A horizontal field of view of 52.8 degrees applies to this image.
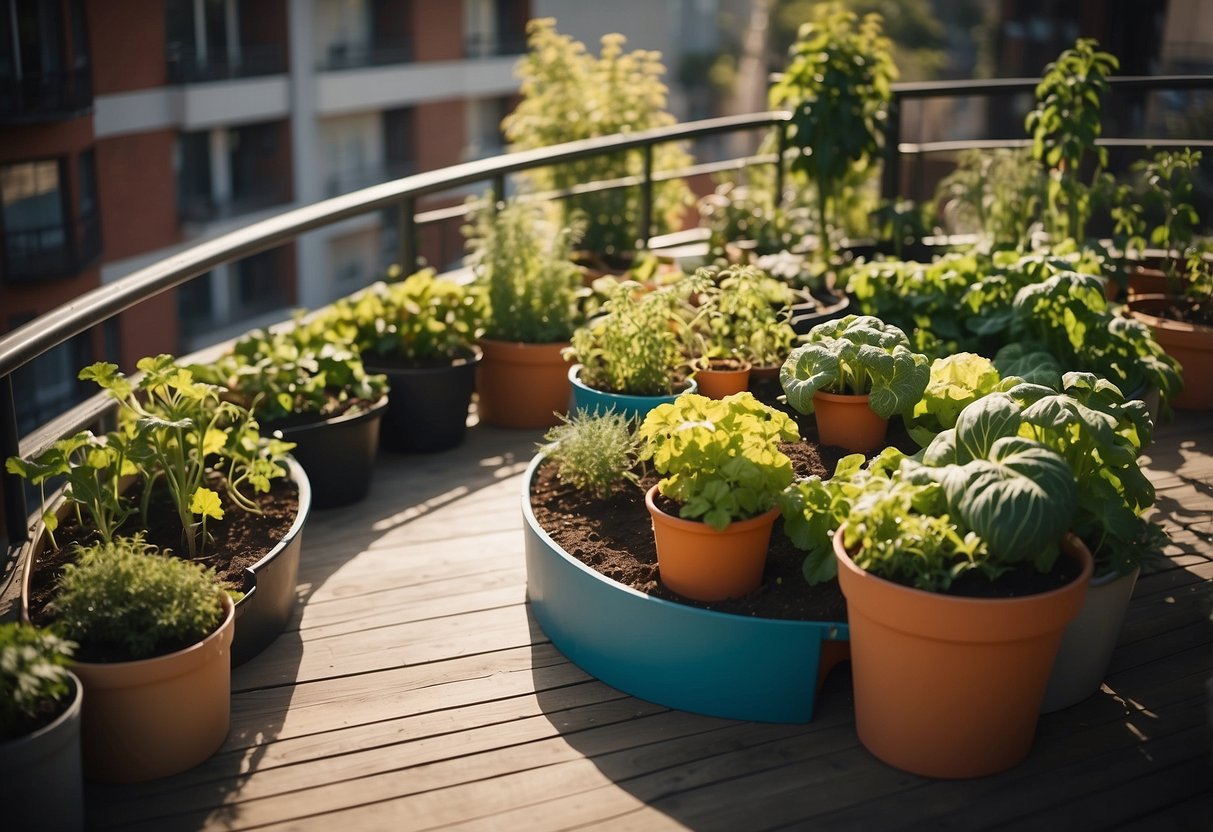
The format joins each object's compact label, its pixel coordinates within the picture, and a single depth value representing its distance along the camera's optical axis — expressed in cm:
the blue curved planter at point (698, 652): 263
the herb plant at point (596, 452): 323
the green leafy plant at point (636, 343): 373
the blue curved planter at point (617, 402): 368
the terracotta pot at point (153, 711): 235
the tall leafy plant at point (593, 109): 661
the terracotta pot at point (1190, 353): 446
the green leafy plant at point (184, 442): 283
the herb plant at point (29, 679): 207
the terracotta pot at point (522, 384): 441
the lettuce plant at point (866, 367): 304
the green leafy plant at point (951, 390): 307
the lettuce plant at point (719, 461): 266
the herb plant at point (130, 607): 239
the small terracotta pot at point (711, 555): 269
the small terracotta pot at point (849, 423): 321
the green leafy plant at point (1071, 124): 501
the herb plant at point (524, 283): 448
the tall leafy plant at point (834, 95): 546
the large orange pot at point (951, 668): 229
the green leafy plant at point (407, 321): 431
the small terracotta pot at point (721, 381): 377
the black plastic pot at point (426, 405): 420
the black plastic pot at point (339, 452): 370
